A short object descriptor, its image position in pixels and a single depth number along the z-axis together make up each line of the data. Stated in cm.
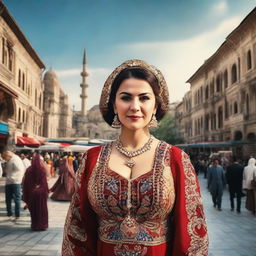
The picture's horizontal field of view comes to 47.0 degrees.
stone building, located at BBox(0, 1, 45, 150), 1995
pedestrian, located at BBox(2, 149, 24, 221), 721
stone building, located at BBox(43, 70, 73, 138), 4197
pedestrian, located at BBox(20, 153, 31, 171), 1117
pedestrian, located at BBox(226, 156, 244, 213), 897
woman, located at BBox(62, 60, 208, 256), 171
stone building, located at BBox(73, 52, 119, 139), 6688
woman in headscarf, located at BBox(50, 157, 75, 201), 1045
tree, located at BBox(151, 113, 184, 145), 4275
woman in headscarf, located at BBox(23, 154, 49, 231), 647
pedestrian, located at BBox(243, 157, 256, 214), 827
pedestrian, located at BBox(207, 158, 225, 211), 898
